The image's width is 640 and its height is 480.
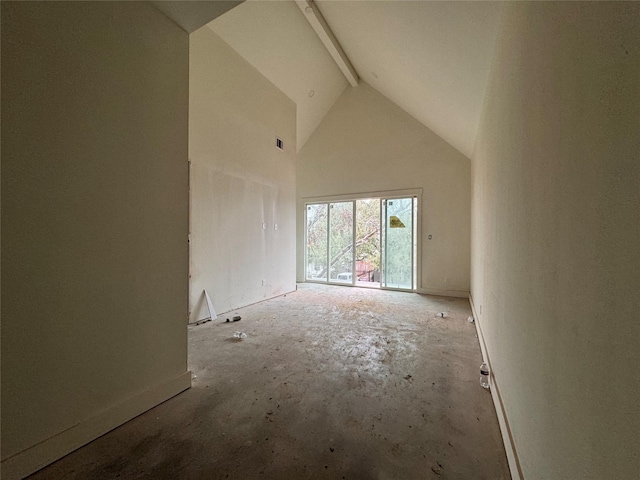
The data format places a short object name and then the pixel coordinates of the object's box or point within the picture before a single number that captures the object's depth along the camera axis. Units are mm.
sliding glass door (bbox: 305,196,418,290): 5496
